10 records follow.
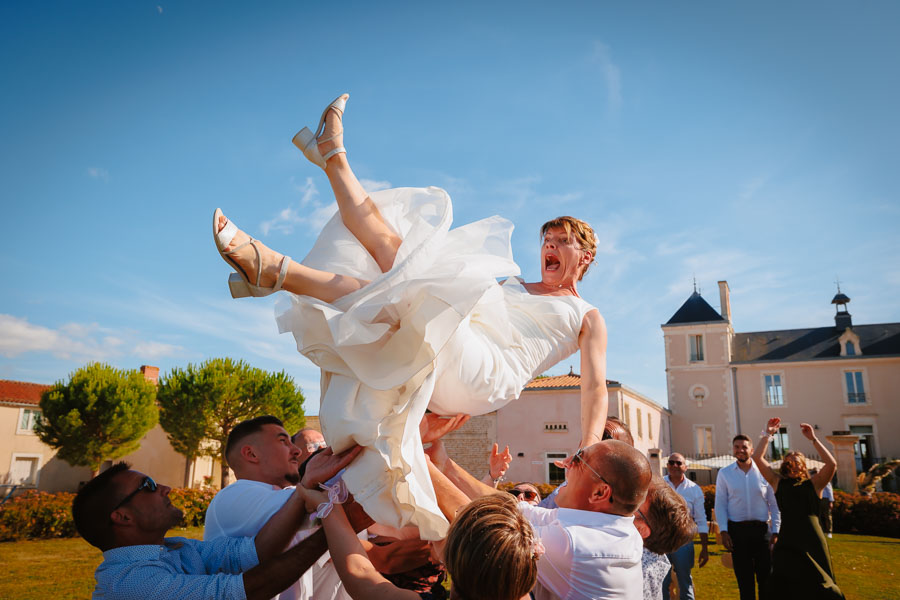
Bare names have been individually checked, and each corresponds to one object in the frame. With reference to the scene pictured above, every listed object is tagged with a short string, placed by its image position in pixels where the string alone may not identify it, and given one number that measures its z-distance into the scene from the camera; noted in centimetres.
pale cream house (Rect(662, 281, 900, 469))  3400
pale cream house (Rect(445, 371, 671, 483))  2605
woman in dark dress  567
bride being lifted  227
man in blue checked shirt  228
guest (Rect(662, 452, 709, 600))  753
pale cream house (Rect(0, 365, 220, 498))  2962
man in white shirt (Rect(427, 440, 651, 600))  235
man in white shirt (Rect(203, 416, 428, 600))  285
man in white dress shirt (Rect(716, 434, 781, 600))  691
